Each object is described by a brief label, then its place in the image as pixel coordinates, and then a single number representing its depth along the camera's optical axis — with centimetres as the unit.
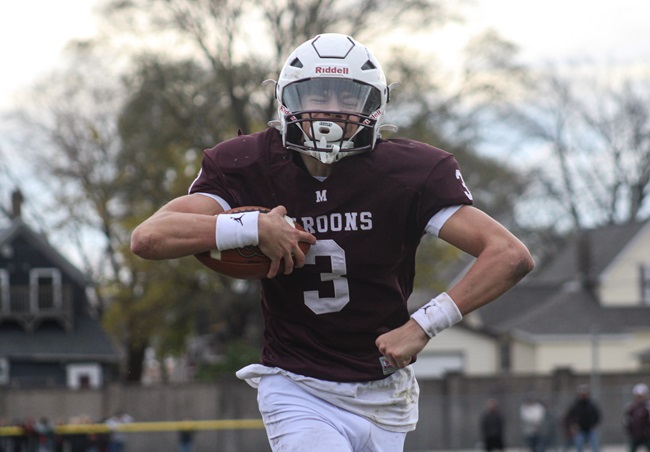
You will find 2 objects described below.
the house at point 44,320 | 4231
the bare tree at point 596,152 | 5078
